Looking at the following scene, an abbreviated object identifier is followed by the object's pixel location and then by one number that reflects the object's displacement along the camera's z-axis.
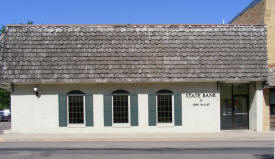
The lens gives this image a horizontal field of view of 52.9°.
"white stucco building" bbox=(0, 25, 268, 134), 14.55
